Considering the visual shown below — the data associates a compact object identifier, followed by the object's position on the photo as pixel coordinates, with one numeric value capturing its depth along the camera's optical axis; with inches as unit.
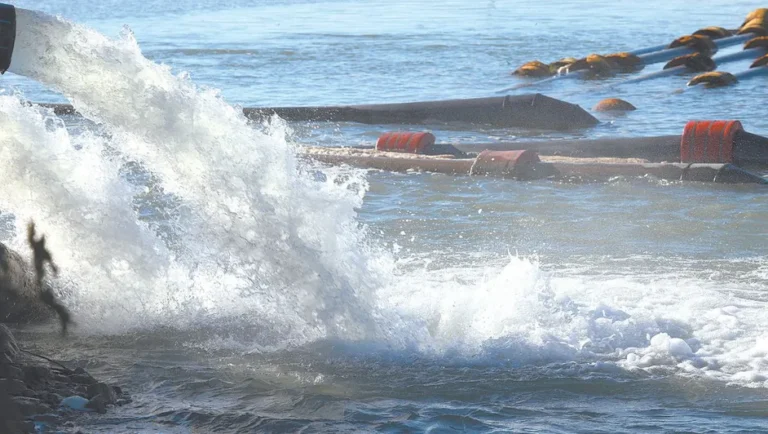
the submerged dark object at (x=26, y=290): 678.5
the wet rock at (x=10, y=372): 533.6
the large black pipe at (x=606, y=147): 1243.8
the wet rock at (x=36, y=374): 543.5
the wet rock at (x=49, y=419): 507.2
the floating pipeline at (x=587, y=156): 1128.2
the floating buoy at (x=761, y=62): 2092.2
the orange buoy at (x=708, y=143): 1166.3
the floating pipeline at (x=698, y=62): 2103.8
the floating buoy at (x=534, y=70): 2186.3
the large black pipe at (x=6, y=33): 609.3
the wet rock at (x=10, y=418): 470.6
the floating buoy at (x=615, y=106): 1720.0
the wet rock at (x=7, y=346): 556.1
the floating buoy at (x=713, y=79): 1923.0
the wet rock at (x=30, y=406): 508.9
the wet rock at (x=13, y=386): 522.0
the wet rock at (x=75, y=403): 528.1
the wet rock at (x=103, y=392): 541.0
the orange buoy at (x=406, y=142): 1312.7
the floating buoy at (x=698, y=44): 2442.1
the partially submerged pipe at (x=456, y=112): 1568.7
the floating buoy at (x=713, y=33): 2645.2
